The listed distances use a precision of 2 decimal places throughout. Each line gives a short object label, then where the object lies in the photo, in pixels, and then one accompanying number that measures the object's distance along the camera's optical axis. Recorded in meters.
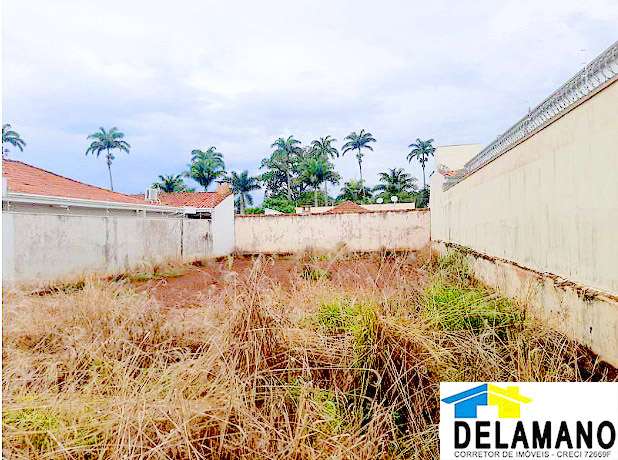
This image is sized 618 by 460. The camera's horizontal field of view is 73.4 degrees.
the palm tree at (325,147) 35.54
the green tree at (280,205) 31.47
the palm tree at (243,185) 30.63
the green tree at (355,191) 35.69
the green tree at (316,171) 32.19
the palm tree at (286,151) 35.31
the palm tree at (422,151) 35.31
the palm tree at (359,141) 36.00
